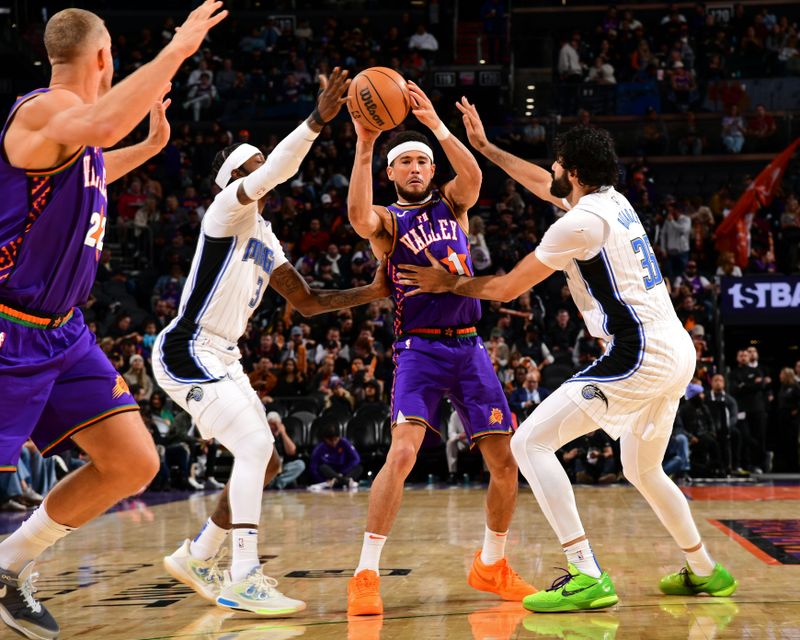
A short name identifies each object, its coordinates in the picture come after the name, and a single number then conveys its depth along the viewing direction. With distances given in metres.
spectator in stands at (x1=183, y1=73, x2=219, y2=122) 23.02
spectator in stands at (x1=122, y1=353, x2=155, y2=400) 15.06
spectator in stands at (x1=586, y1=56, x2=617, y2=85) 22.80
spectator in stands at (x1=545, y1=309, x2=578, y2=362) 15.92
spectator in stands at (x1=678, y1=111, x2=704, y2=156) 21.38
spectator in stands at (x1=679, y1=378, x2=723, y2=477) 14.05
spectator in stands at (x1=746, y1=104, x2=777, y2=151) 20.84
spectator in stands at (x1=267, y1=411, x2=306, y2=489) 13.60
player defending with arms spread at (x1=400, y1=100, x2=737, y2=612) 4.99
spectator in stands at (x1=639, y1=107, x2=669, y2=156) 21.39
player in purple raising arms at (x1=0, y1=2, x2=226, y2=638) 3.81
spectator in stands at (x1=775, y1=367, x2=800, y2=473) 14.88
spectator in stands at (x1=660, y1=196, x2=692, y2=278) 18.03
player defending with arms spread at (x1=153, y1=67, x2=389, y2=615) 5.12
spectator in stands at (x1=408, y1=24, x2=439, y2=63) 24.02
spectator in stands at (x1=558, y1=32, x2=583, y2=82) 23.22
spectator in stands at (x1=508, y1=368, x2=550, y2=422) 13.70
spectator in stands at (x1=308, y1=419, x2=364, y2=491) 14.00
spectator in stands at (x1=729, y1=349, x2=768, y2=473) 14.92
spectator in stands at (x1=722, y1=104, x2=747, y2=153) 21.09
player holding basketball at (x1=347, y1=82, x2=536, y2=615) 5.41
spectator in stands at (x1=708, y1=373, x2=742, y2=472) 14.16
